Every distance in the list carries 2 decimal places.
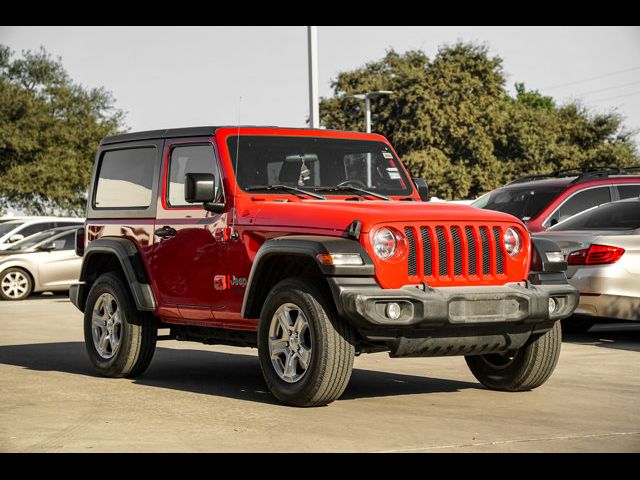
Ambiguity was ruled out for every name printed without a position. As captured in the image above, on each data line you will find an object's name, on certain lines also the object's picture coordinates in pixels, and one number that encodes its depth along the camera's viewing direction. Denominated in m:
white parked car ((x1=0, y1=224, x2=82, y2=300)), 24.31
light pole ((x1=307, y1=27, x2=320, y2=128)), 24.55
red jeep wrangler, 8.28
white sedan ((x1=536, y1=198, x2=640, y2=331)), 12.57
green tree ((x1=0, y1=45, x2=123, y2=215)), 55.38
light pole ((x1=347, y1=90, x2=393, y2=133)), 42.84
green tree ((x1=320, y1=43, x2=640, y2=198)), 57.59
